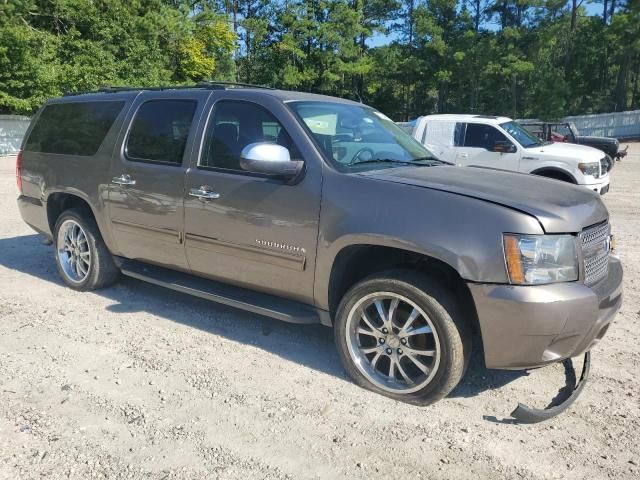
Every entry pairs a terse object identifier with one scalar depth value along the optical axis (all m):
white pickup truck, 11.16
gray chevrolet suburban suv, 3.16
